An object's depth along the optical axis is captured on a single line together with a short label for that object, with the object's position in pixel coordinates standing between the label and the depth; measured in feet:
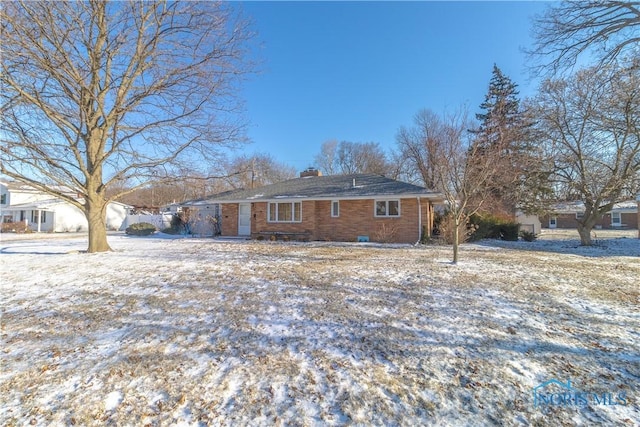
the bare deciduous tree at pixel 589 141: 42.65
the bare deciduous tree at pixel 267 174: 109.53
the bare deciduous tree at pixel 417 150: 73.43
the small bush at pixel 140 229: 70.88
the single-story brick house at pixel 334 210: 47.53
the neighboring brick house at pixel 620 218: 113.50
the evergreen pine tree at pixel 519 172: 41.68
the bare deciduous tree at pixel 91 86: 27.40
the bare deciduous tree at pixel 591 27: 25.28
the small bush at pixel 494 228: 57.00
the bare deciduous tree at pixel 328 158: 127.54
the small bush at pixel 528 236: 59.57
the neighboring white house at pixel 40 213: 90.48
